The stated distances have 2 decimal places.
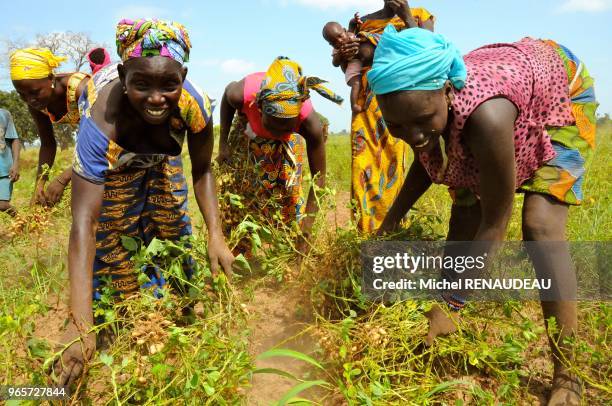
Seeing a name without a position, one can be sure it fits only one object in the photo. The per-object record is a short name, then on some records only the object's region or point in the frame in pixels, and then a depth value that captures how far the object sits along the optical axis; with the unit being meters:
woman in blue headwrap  1.50
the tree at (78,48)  24.62
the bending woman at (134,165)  1.67
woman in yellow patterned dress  3.18
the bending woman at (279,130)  2.84
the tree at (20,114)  19.92
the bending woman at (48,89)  2.78
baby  3.23
